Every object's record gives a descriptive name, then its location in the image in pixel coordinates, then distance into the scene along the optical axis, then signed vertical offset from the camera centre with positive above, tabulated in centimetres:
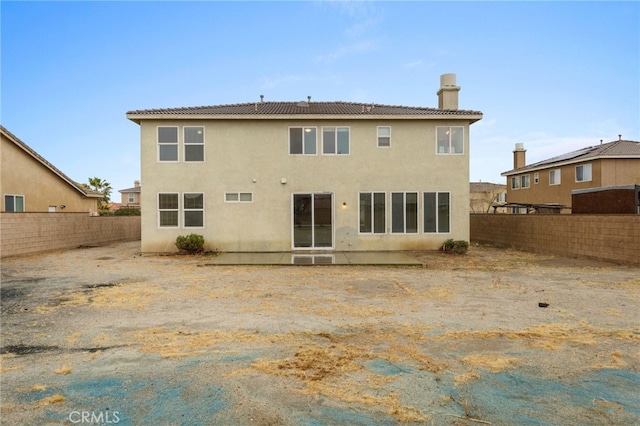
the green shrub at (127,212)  2841 +20
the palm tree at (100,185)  4604 +403
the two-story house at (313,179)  1377 +138
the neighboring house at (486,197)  4509 +193
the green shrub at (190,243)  1310 -113
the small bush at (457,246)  1330 -138
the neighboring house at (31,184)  1758 +184
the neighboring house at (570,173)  2150 +265
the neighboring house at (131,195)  5141 +295
